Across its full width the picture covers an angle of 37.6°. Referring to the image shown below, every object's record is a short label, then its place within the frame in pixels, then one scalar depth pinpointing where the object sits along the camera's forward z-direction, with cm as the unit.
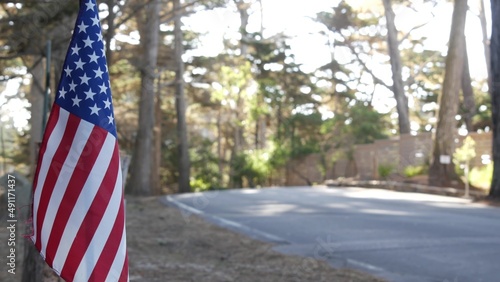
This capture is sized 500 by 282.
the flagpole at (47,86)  615
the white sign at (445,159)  2425
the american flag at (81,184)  399
